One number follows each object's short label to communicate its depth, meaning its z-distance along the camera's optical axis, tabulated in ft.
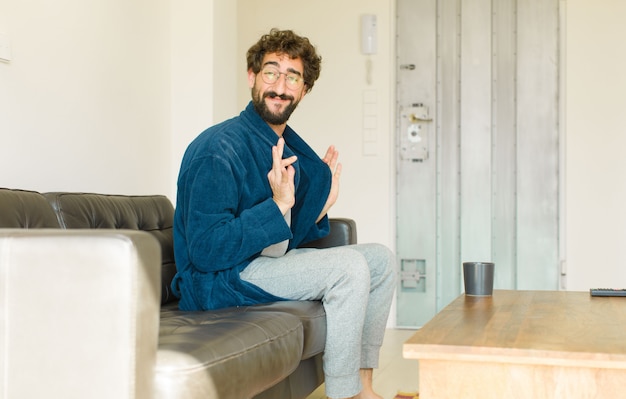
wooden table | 4.99
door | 16.06
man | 7.69
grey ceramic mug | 8.16
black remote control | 8.41
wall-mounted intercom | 16.49
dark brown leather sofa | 4.88
